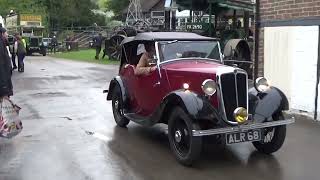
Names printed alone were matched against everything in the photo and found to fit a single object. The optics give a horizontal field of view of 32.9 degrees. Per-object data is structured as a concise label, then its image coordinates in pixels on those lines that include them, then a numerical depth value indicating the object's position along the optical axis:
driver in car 8.91
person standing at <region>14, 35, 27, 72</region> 24.66
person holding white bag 8.45
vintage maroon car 7.34
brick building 11.07
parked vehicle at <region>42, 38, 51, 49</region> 48.41
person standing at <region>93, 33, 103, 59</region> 33.53
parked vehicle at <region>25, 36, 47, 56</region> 45.56
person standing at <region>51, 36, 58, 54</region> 53.27
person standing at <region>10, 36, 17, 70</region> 25.95
